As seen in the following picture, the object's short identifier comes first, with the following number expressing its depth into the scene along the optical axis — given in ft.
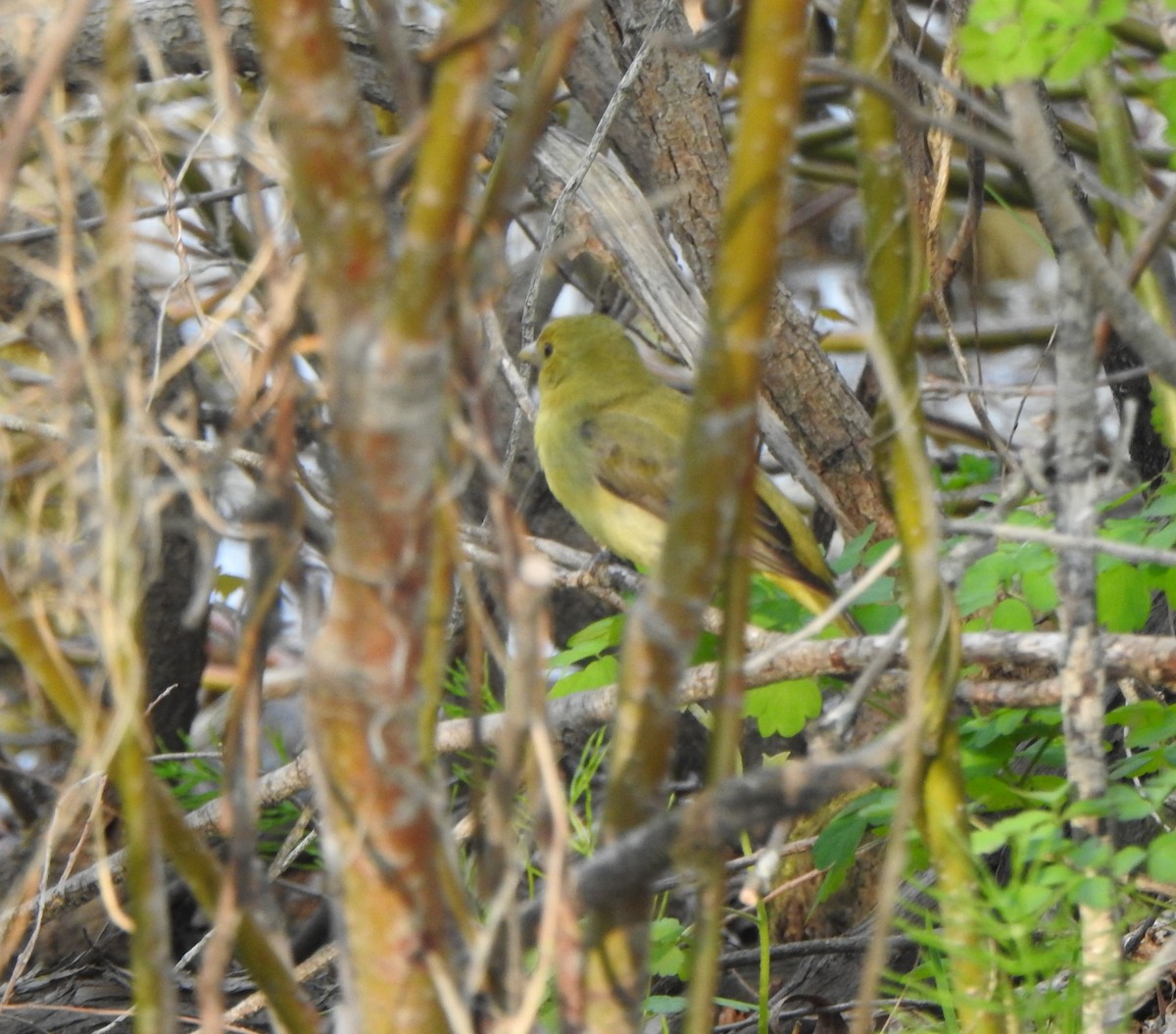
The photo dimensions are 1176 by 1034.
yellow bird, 24.99
